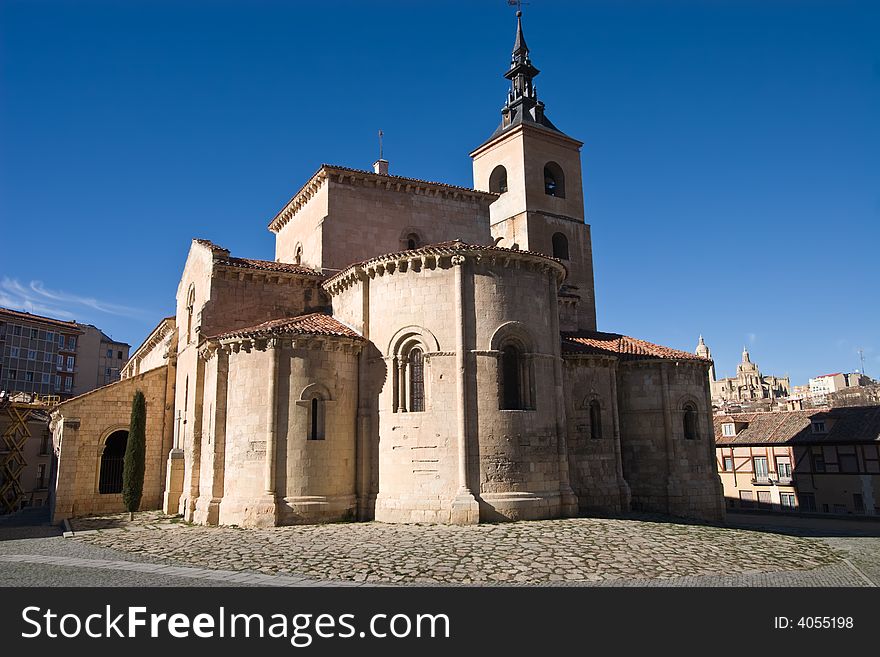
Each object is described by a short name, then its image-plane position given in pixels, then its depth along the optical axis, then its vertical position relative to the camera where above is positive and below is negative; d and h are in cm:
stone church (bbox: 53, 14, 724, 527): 1733 +159
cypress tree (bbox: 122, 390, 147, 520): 2091 -23
